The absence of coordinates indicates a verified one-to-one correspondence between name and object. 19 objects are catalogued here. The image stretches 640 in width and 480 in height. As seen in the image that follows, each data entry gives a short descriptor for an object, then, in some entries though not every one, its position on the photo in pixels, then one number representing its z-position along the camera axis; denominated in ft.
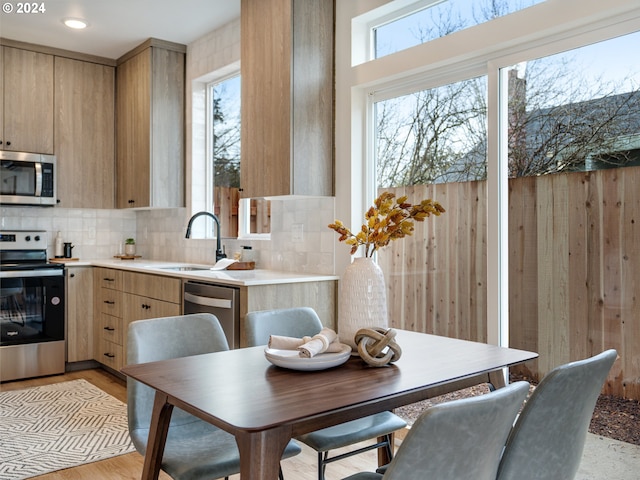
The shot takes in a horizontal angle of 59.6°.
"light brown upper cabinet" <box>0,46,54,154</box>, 15.47
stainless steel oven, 14.30
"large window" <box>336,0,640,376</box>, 7.42
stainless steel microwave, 15.24
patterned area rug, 9.30
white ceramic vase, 5.73
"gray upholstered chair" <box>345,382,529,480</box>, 3.34
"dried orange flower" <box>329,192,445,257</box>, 5.66
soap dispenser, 16.78
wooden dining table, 3.92
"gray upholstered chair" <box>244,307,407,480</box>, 6.29
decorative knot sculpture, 5.35
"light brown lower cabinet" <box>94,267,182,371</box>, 12.27
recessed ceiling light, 14.14
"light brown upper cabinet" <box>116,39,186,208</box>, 15.60
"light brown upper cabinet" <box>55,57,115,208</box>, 16.40
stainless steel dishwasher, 10.16
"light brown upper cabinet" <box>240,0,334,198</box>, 10.77
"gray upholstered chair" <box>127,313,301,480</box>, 5.37
